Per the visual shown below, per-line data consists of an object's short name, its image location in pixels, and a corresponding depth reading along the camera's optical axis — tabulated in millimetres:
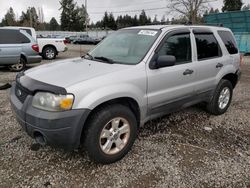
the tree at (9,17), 55155
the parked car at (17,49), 7344
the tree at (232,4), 42217
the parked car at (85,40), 30374
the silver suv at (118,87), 2142
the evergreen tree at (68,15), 56273
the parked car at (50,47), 11144
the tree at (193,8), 31838
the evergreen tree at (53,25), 71356
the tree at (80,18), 56711
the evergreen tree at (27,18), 50169
